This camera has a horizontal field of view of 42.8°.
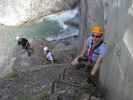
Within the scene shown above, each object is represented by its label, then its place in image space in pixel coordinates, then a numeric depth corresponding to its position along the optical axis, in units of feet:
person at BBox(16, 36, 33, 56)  19.76
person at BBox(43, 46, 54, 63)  18.49
